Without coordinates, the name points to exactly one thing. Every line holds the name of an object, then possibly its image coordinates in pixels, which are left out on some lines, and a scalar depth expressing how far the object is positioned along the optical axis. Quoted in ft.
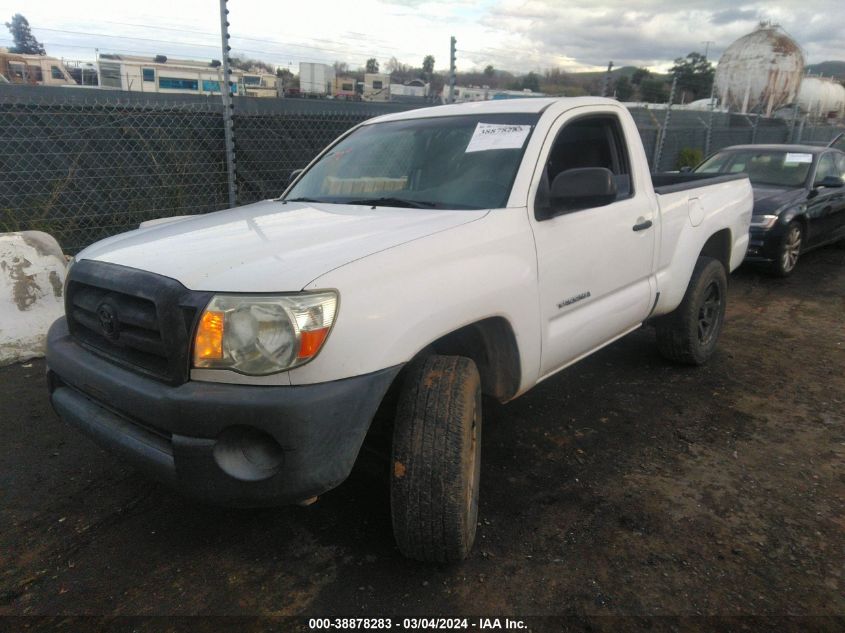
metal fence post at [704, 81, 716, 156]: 45.55
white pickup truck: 6.40
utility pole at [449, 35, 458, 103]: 24.94
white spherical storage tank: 109.40
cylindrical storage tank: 136.46
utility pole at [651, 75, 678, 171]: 37.22
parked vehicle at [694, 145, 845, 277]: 23.66
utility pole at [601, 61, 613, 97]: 27.75
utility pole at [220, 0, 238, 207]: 18.67
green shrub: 47.60
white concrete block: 14.53
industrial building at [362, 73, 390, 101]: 95.04
